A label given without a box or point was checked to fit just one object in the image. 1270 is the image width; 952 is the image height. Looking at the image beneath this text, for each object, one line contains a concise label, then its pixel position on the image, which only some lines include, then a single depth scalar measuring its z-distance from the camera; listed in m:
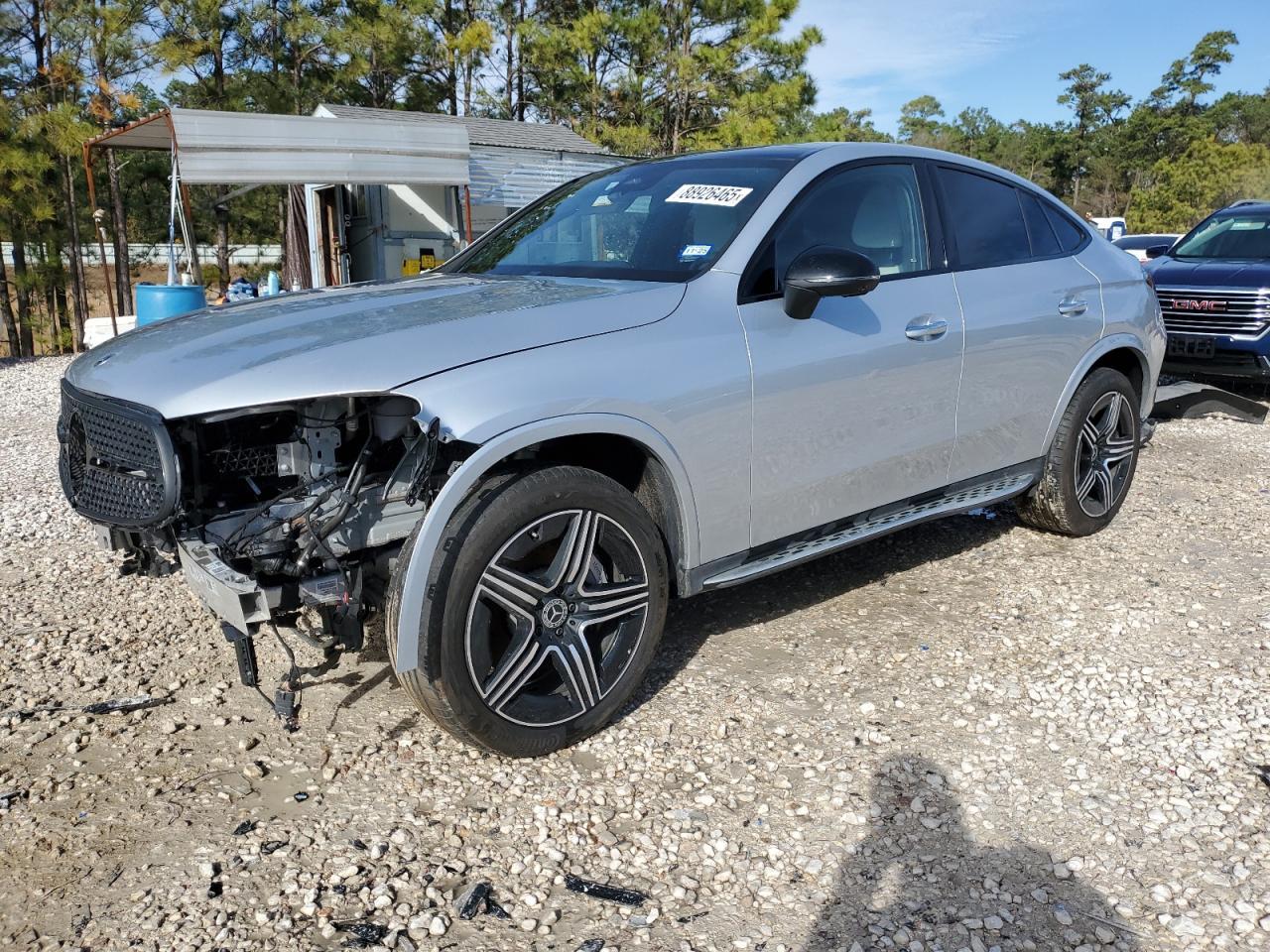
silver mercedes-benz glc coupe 2.62
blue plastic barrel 10.15
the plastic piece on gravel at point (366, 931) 2.20
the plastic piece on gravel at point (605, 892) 2.36
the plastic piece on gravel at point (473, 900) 2.29
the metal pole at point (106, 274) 12.24
